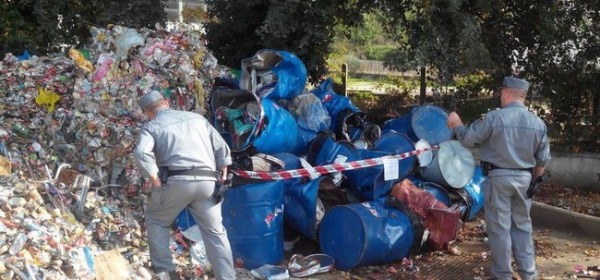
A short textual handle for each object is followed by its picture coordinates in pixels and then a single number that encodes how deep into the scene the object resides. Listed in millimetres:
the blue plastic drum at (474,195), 6289
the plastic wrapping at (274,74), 6742
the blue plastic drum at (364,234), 5137
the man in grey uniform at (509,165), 4816
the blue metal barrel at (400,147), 5918
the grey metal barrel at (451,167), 6137
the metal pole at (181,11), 18347
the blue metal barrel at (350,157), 5766
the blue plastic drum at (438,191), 6016
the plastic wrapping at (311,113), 6586
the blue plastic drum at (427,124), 6679
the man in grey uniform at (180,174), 4336
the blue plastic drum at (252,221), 5094
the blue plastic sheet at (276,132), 5926
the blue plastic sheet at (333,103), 7020
